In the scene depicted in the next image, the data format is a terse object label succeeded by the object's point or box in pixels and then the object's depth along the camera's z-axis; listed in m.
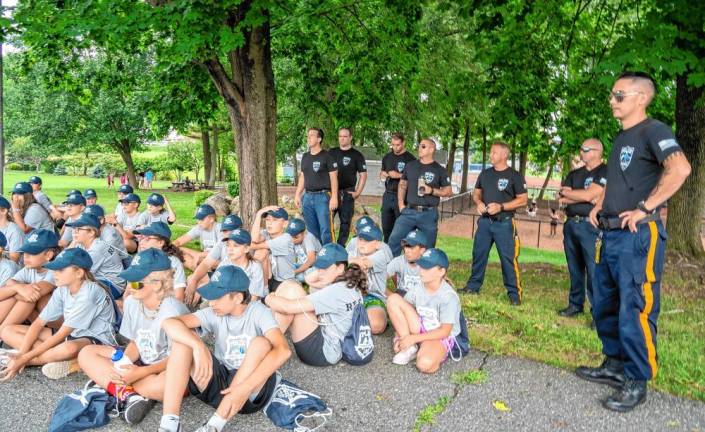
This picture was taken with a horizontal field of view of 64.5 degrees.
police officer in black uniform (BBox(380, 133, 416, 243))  8.34
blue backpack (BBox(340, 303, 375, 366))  4.67
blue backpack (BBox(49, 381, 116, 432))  3.65
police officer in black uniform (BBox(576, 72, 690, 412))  3.75
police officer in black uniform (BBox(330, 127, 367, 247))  8.52
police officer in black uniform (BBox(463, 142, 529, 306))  6.64
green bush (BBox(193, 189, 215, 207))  19.03
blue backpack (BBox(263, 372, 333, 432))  3.72
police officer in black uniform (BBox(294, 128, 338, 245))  8.01
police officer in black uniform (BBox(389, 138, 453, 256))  7.27
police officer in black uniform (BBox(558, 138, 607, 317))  5.91
